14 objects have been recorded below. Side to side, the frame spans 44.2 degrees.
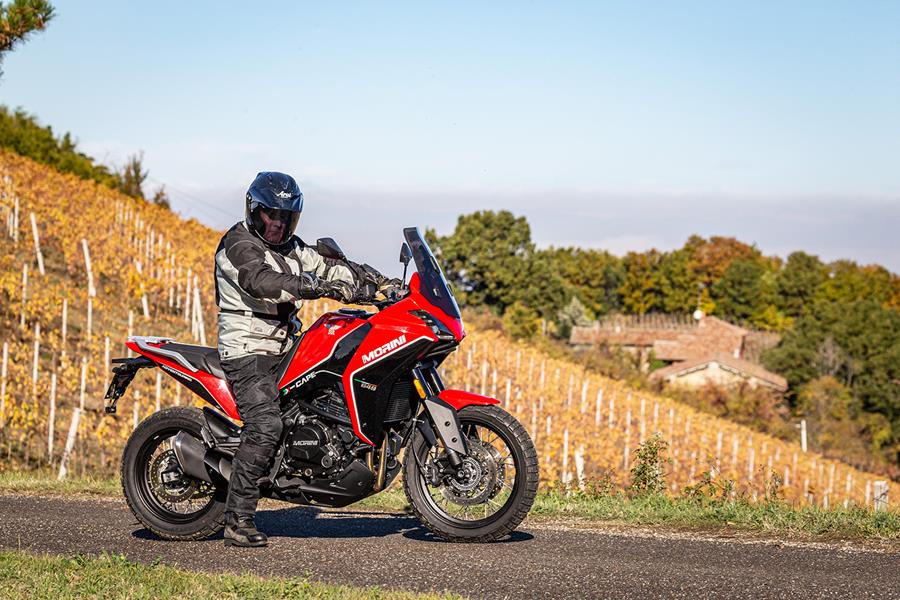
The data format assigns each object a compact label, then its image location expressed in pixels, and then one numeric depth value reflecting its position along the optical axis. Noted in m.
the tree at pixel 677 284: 128.38
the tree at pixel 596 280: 132.38
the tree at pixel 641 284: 129.38
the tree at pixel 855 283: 128.38
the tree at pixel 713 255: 135.50
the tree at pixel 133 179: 48.88
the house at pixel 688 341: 83.94
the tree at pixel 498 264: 88.88
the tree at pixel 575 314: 111.50
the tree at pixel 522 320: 67.54
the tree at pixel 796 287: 125.06
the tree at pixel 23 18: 15.14
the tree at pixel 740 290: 127.81
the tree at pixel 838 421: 66.75
